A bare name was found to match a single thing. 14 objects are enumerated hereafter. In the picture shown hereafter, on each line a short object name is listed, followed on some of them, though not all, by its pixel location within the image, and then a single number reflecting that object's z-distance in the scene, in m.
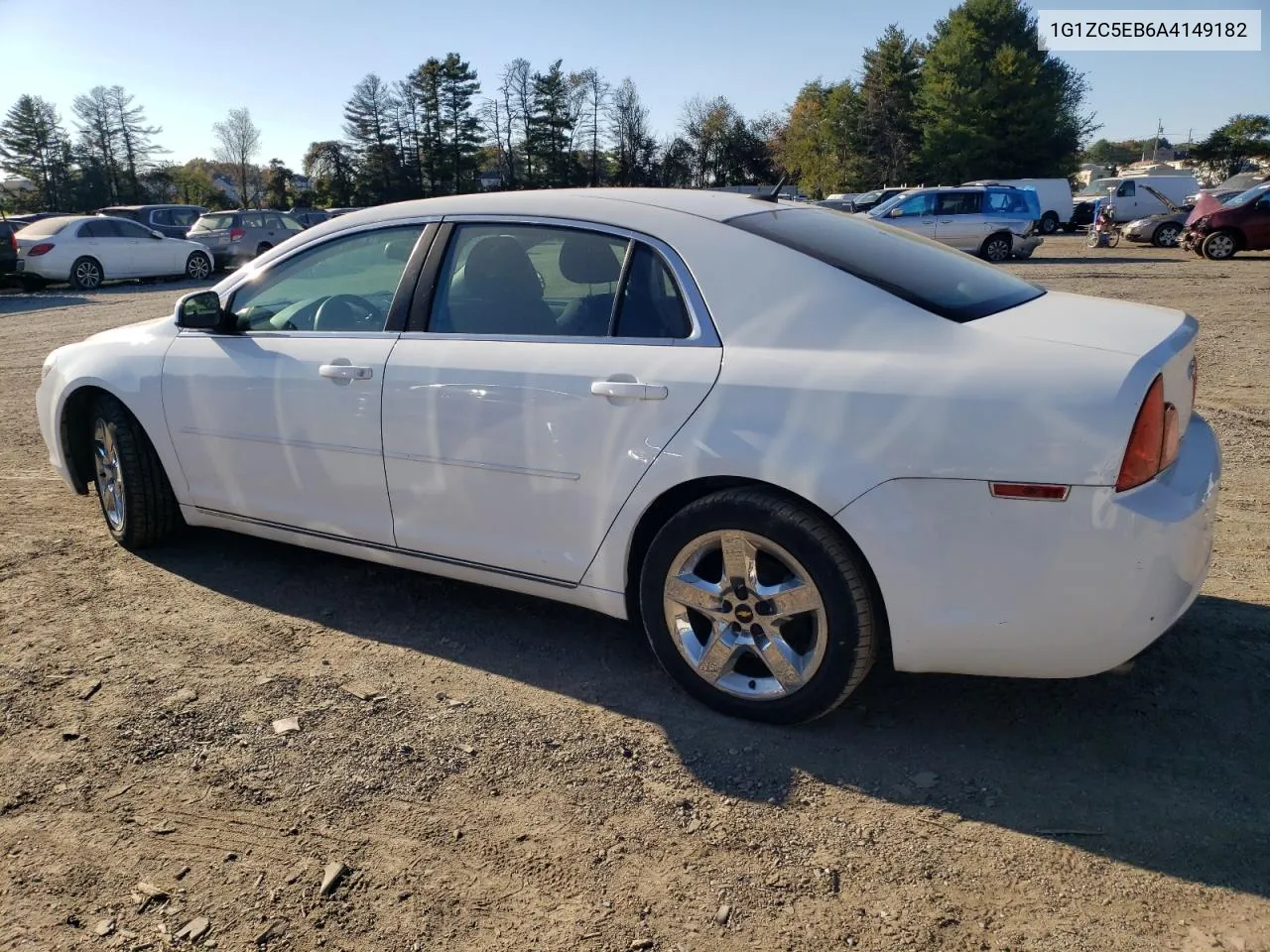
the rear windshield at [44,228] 20.28
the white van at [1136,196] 31.53
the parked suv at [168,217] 25.72
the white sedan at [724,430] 2.54
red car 20.75
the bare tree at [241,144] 69.81
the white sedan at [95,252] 20.12
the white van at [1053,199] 37.88
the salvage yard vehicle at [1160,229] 26.25
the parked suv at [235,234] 23.97
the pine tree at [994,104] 55.62
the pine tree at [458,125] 65.31
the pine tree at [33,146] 64.56
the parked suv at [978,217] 22.50
